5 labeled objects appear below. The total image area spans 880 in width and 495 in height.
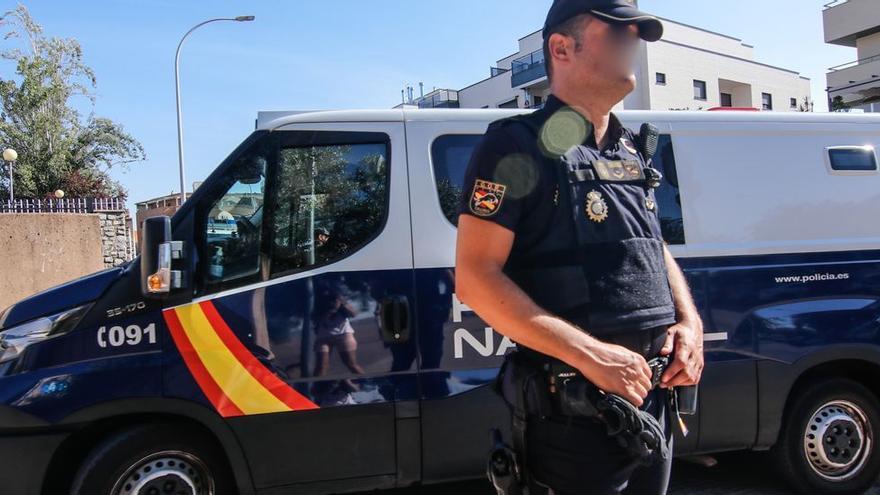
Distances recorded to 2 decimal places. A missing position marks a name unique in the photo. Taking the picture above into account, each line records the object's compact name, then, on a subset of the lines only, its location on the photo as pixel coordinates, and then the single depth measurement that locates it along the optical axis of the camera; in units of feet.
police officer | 4.69
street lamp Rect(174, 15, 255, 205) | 62.18
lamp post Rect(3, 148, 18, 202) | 67.40
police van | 8.94
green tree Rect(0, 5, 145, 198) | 105.50
